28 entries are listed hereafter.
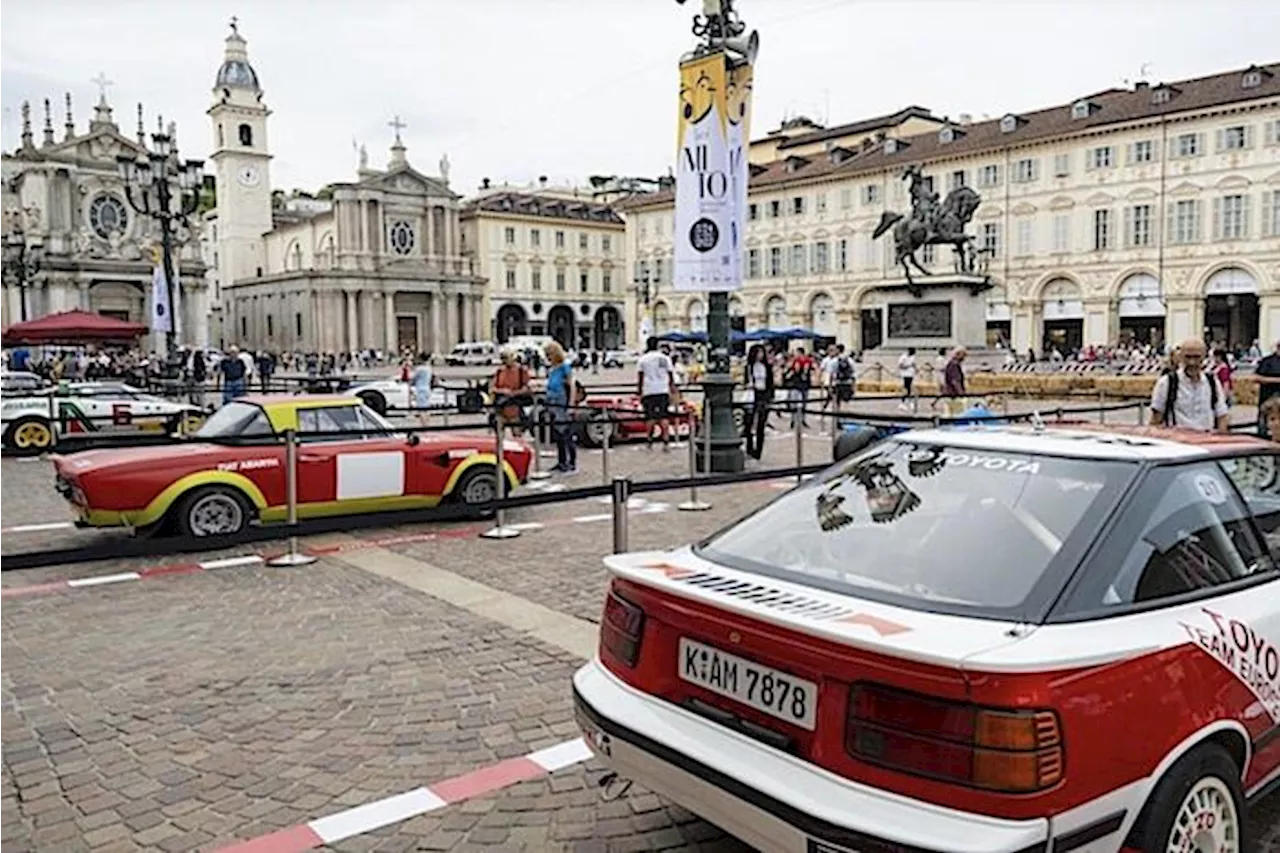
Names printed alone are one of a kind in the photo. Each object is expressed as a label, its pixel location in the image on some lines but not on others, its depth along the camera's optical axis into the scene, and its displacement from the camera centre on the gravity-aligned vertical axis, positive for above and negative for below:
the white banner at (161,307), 25.95 +1.42
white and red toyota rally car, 2.81 -0.91
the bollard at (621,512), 7.10 -1.09
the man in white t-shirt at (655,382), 17.20 -0.45
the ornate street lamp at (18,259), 44.53 +5.11
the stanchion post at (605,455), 13.77 -1.29
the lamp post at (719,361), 13.45 -0.10
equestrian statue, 30.19 +3.64
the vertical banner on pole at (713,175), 12.88 +2.18
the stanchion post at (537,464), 15.02 -1.59
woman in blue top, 15.47 -0.66
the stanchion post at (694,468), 12.24 -1.49
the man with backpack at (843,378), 23.89 -0.67
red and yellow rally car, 9.36 -1.04
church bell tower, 90.88 +17.32
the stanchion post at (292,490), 9.29 -1.18
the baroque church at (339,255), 87.62 +9.22
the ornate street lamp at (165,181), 24.58 +4.60
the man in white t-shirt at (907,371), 25.33 -0.53
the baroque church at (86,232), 72.75 +9.48
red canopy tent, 31.14 +1.07
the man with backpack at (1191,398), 8.64 -0.44
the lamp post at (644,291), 71.36 +4.54
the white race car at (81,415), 18.50 -0.90
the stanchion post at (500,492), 10.45 -1.40
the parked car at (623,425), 18.28 -1.28
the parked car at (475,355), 74.88 +0.22
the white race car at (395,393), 25.73 -0.87
